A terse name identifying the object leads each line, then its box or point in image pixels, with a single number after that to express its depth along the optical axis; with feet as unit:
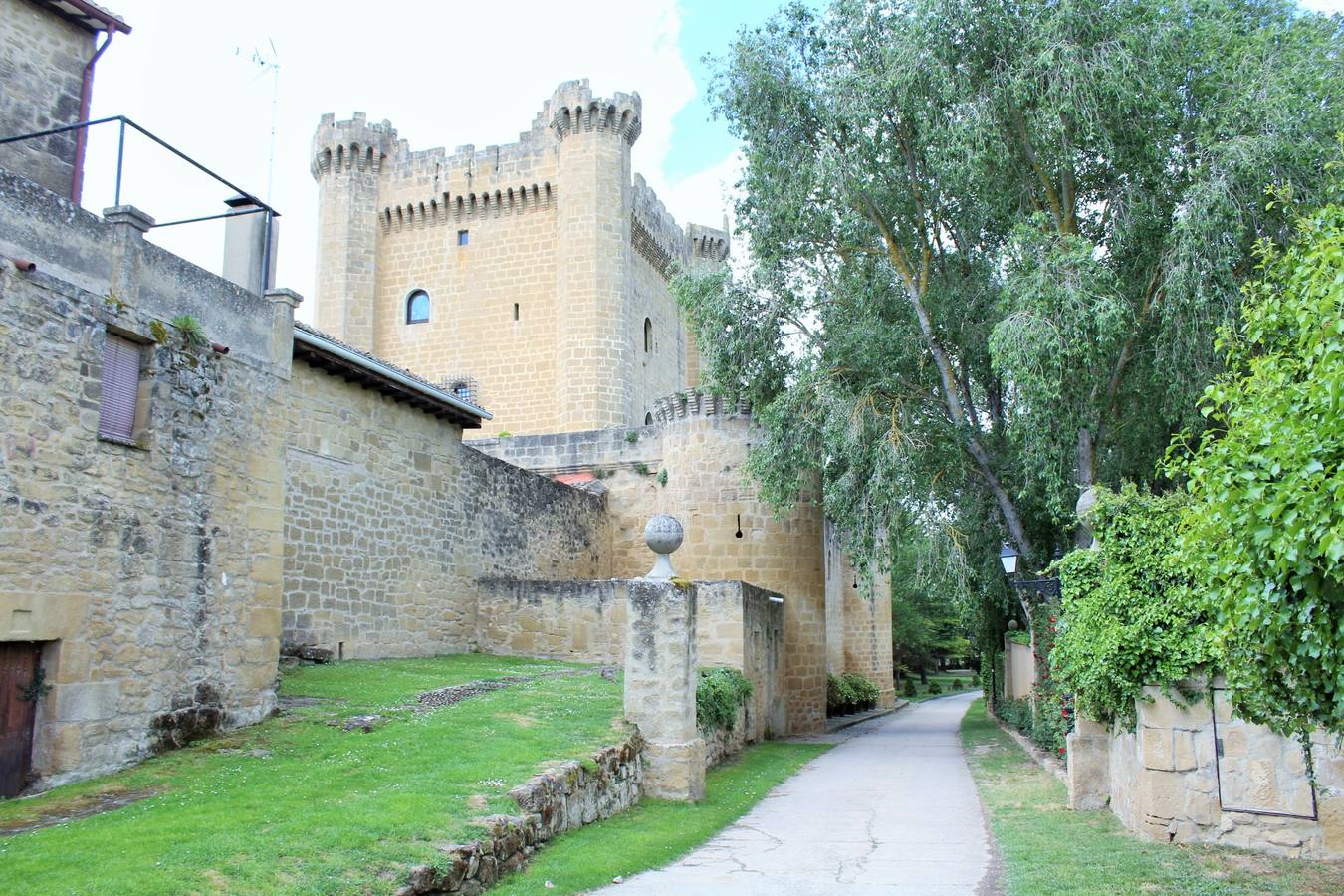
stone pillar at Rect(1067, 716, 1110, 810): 34.88
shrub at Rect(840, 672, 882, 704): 102.83
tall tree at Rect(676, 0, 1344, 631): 46.60
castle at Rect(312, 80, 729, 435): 106.83
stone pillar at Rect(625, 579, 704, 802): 35.73
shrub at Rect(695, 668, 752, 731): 42.80
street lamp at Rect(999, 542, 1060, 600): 41.37
